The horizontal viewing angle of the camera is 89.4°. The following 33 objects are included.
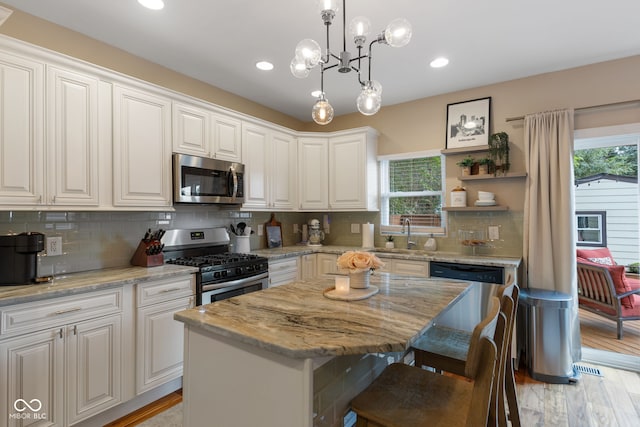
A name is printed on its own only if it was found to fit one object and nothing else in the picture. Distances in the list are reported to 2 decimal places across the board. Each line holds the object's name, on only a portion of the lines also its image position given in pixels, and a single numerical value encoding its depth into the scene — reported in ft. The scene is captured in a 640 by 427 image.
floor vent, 9.30
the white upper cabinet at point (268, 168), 11.62
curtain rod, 9.29
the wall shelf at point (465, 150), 11.18
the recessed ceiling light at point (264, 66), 9.86
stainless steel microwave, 9.24
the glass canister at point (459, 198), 11.47
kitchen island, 3.66
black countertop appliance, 6.39
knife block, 8.73
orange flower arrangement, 5.60
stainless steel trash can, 8.86
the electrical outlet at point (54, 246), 7.61
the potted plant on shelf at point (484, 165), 10.92
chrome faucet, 12.80
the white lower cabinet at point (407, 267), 10.80
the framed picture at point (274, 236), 13.41
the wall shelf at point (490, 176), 10.43
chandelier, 5.22
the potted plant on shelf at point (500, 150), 10.74
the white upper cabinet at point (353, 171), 13.00
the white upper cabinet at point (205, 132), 9.41
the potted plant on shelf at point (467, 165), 11.32
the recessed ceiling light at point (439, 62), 9.55
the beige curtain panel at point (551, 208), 9.66
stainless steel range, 8.82
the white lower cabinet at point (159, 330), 7.56
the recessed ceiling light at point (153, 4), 6.93
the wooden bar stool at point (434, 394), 3.44
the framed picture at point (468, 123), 11.40
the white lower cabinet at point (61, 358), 5.78
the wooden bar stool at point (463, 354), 4.64
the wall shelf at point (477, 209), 10.71
